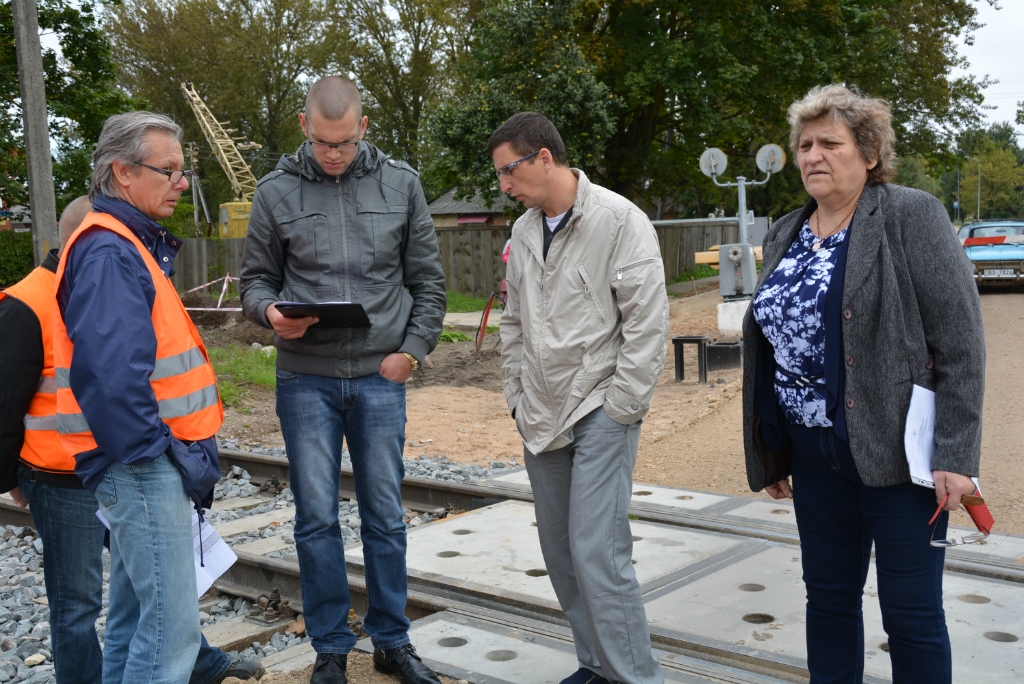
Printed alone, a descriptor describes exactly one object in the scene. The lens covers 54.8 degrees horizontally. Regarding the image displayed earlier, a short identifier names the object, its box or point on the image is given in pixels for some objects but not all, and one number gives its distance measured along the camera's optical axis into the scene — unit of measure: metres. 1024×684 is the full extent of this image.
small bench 11.65
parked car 20.83
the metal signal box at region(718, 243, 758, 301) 13.44
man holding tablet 3.82
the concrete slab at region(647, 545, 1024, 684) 3.94
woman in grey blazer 2.80
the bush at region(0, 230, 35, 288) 21.64
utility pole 11.07
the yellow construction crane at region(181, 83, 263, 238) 42.19
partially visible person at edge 3.32
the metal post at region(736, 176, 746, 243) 14.97
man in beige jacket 3.39
